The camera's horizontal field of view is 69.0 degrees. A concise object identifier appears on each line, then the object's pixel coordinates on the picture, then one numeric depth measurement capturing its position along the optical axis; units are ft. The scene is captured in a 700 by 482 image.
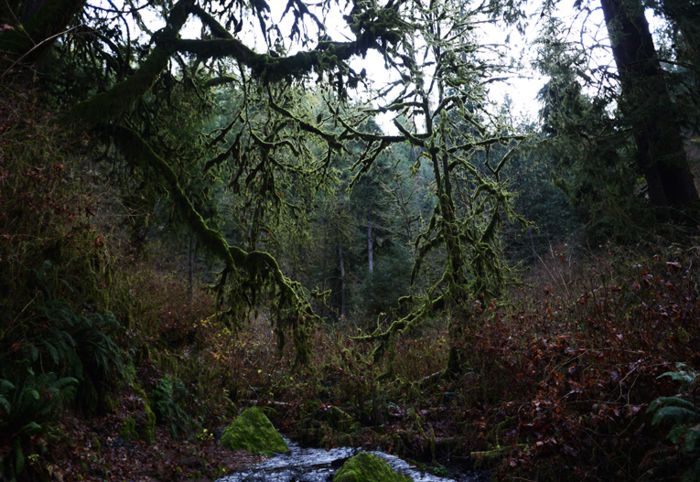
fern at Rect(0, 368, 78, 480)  13.85
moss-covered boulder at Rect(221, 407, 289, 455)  27.68
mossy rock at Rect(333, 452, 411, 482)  20.86
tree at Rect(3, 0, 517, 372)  24.50
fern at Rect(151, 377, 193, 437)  25.14
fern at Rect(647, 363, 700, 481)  12.05
